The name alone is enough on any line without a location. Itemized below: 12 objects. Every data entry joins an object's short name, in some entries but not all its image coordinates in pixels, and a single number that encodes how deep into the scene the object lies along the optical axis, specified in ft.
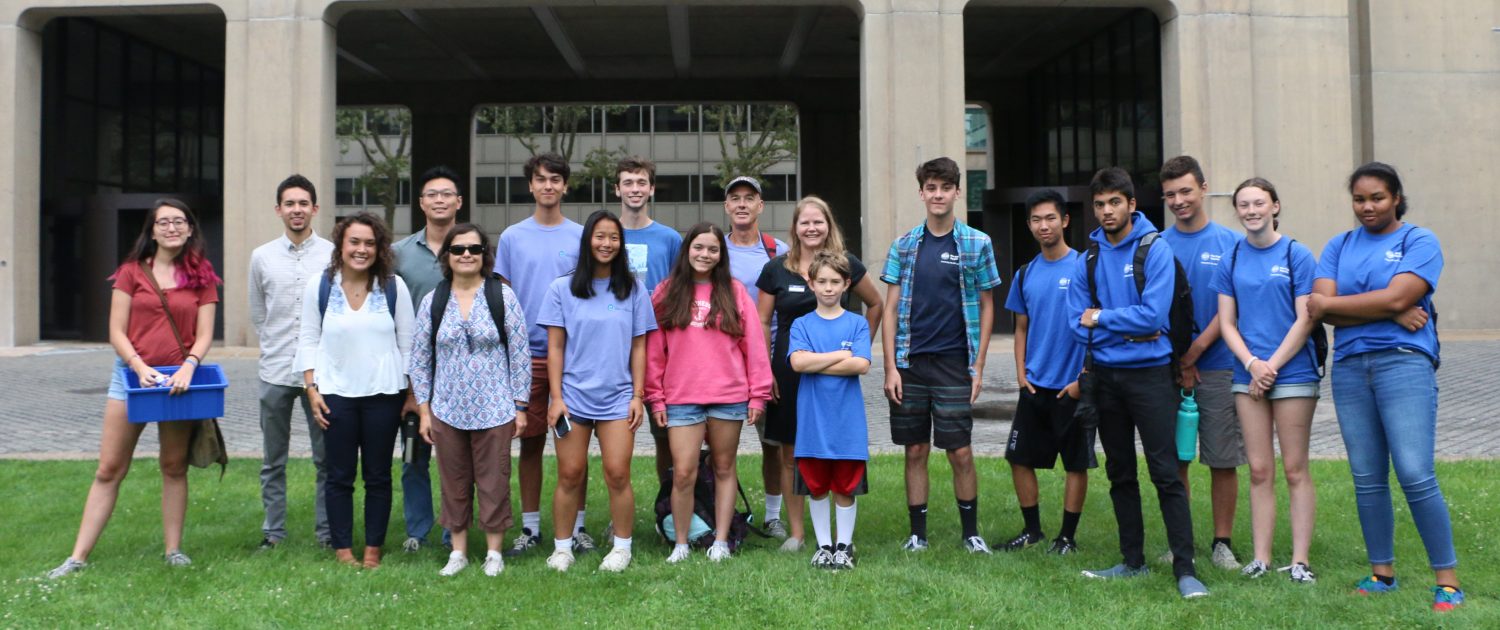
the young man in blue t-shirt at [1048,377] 18.34
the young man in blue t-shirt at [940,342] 18.70
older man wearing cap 19.63
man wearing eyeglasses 19.00
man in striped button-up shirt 19.19
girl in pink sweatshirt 17.94
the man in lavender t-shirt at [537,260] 18.88
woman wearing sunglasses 17.38
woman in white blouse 17.53
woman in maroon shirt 17.61
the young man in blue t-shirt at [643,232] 19.25
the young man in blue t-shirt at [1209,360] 17.30
